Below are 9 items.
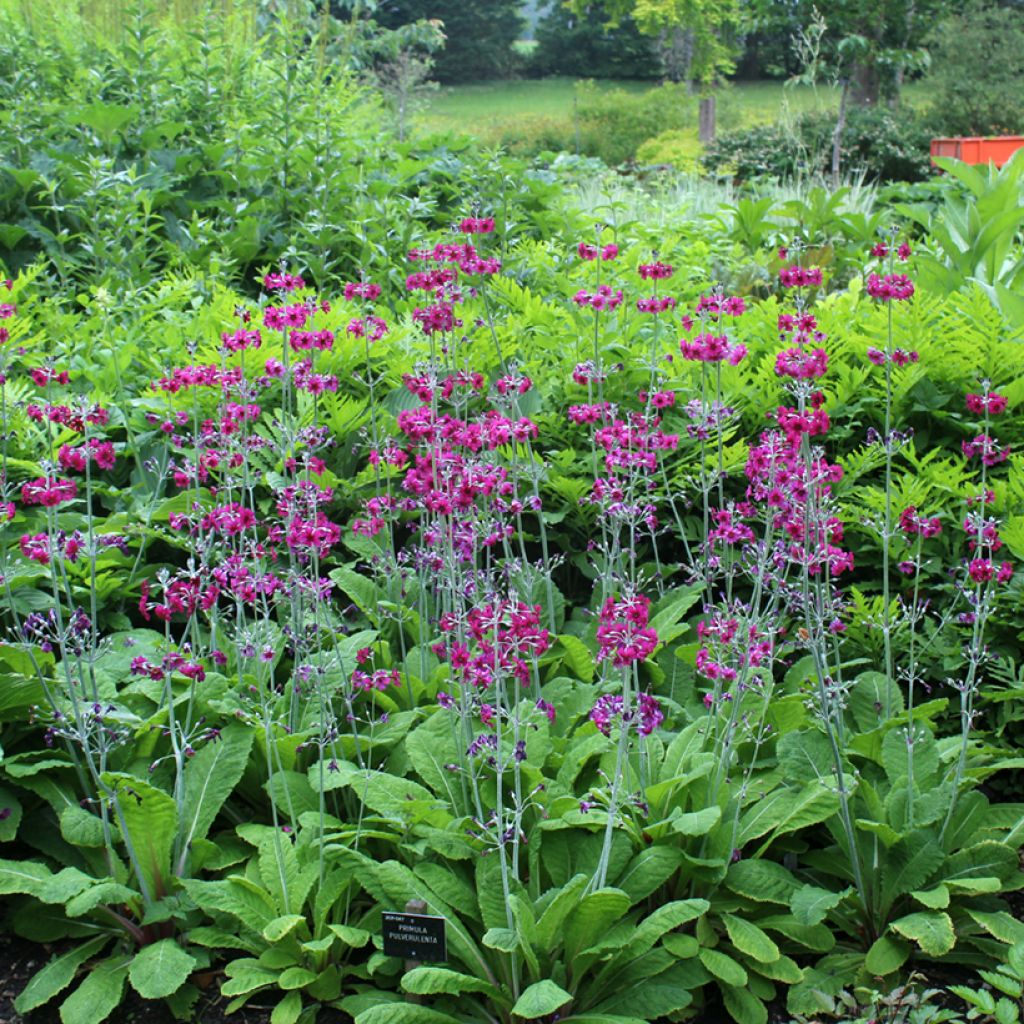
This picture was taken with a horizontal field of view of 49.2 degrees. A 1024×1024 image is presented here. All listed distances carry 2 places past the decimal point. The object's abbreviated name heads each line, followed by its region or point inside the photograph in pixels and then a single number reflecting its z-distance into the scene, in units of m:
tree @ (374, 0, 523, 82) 44.81
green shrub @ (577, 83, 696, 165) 22.61
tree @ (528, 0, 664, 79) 44.72
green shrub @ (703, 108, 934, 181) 17.81
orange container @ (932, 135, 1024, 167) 15.09
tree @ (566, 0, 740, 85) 25.27
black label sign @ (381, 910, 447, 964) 2.53
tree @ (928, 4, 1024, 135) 20.08
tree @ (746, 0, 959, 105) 23.59
